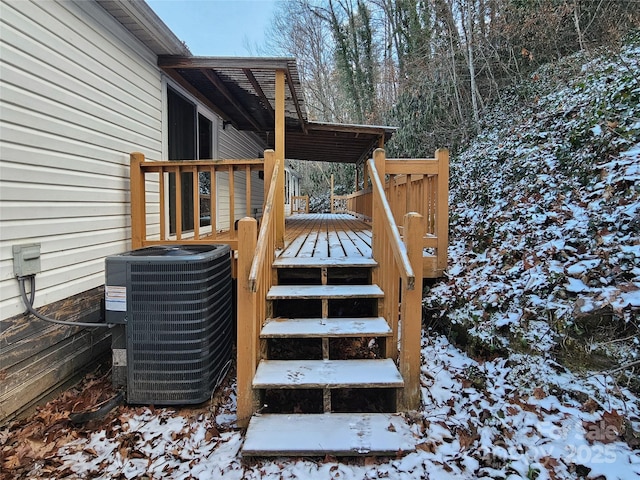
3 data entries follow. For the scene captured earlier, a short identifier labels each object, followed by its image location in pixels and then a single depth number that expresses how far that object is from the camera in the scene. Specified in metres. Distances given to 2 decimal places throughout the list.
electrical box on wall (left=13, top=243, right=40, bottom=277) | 2.51
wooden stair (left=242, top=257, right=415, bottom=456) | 2.20
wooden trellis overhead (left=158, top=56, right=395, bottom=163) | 4.43
